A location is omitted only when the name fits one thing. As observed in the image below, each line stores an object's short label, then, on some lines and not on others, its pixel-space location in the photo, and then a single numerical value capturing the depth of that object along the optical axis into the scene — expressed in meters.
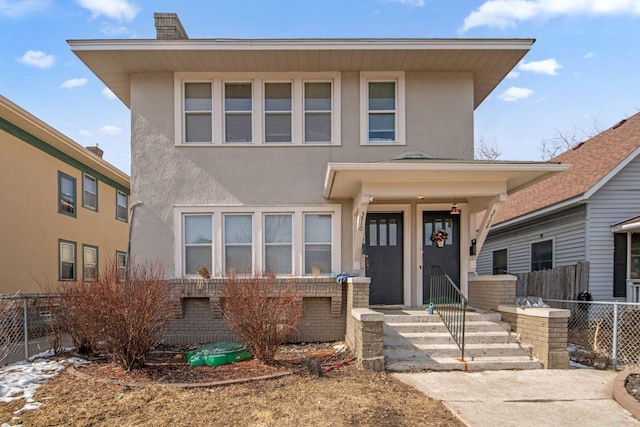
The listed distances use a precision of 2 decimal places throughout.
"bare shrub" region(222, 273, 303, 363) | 6.00
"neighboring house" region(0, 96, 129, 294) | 10.27
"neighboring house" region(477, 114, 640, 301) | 9.77
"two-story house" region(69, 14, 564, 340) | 8.38
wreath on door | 8.52
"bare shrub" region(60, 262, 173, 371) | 5.75
